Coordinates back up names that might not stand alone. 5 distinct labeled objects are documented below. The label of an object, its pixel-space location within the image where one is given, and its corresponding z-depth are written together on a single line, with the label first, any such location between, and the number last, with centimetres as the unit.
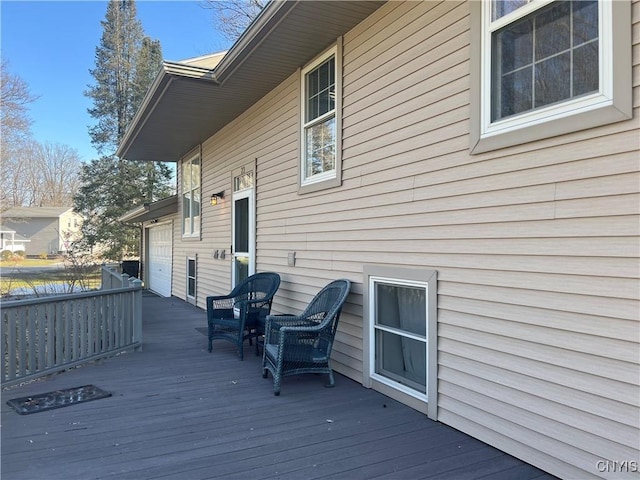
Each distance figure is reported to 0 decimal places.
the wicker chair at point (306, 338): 379
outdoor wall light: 808
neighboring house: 3744
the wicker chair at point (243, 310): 513
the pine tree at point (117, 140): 1914
